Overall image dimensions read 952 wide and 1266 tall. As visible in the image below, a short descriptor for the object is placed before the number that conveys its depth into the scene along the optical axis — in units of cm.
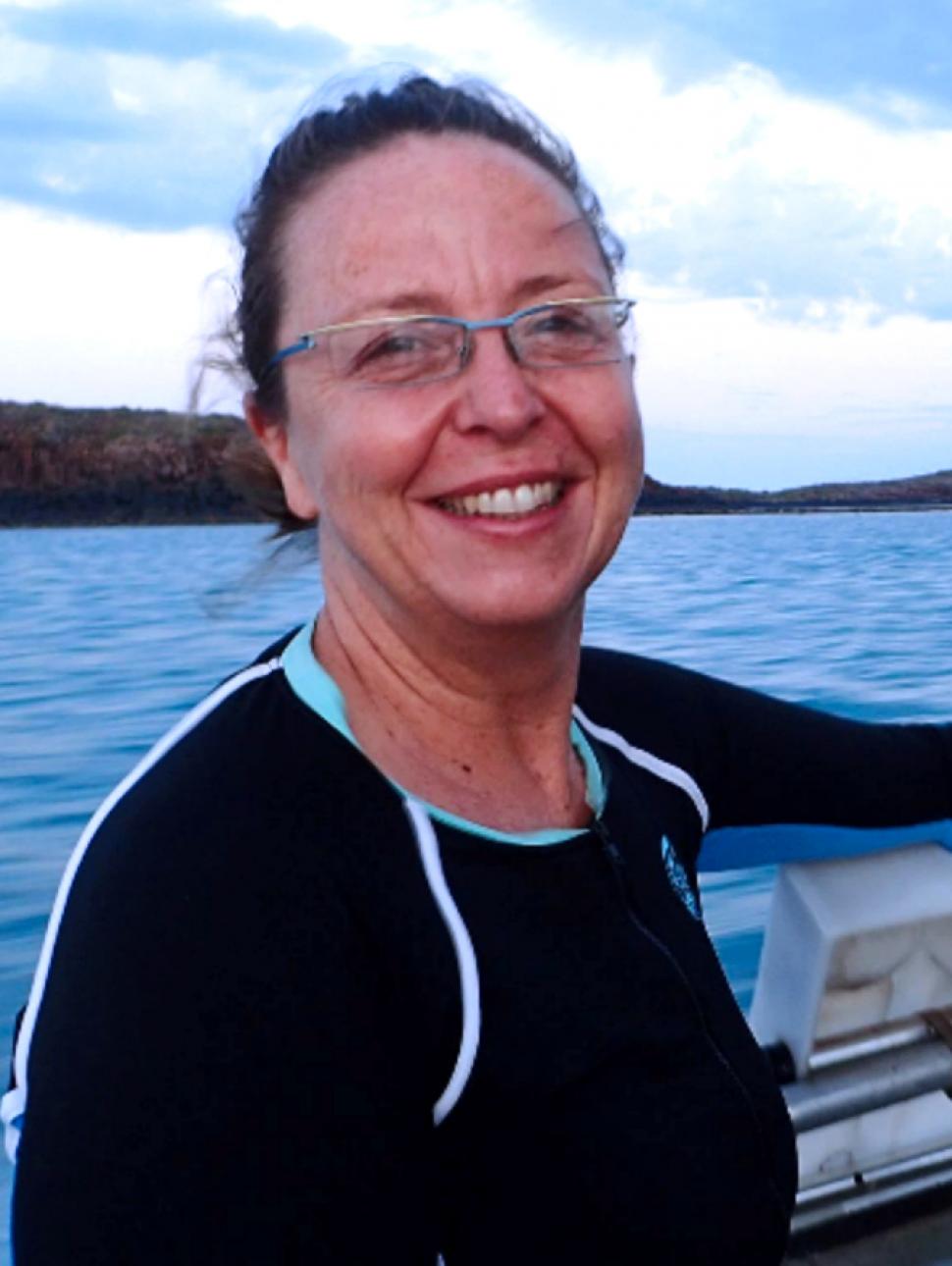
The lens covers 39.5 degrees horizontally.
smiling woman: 79
